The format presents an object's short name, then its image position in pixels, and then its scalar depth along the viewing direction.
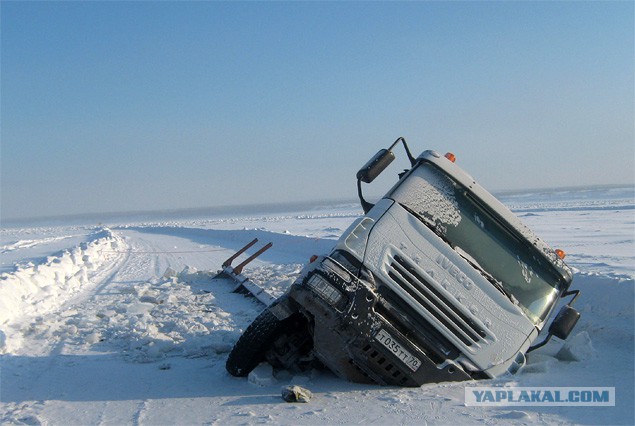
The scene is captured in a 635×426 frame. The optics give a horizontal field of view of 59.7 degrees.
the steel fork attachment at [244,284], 8.60
